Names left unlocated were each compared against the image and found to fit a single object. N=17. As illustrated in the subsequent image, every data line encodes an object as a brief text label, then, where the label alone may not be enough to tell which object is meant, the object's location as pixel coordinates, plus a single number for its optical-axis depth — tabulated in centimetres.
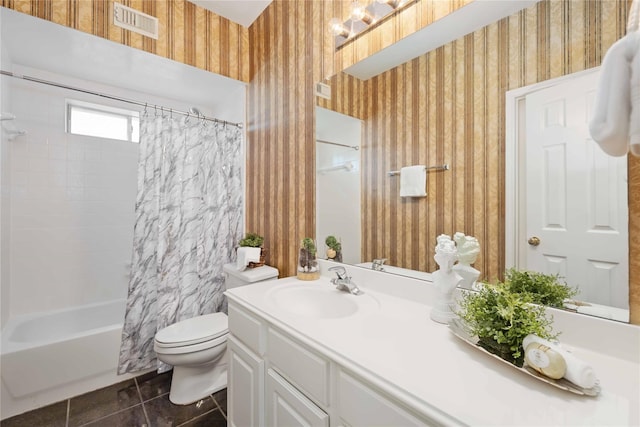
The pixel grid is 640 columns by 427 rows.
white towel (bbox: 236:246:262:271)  183
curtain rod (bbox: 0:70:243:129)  156
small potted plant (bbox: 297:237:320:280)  150
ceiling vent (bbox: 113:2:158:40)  171
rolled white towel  54
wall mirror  72
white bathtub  155
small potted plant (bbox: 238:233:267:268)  195
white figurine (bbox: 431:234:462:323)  90
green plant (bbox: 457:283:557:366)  63
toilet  155
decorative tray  54
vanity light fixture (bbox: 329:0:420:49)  126
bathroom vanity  52
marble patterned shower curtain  191
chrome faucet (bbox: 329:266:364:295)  123
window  234
